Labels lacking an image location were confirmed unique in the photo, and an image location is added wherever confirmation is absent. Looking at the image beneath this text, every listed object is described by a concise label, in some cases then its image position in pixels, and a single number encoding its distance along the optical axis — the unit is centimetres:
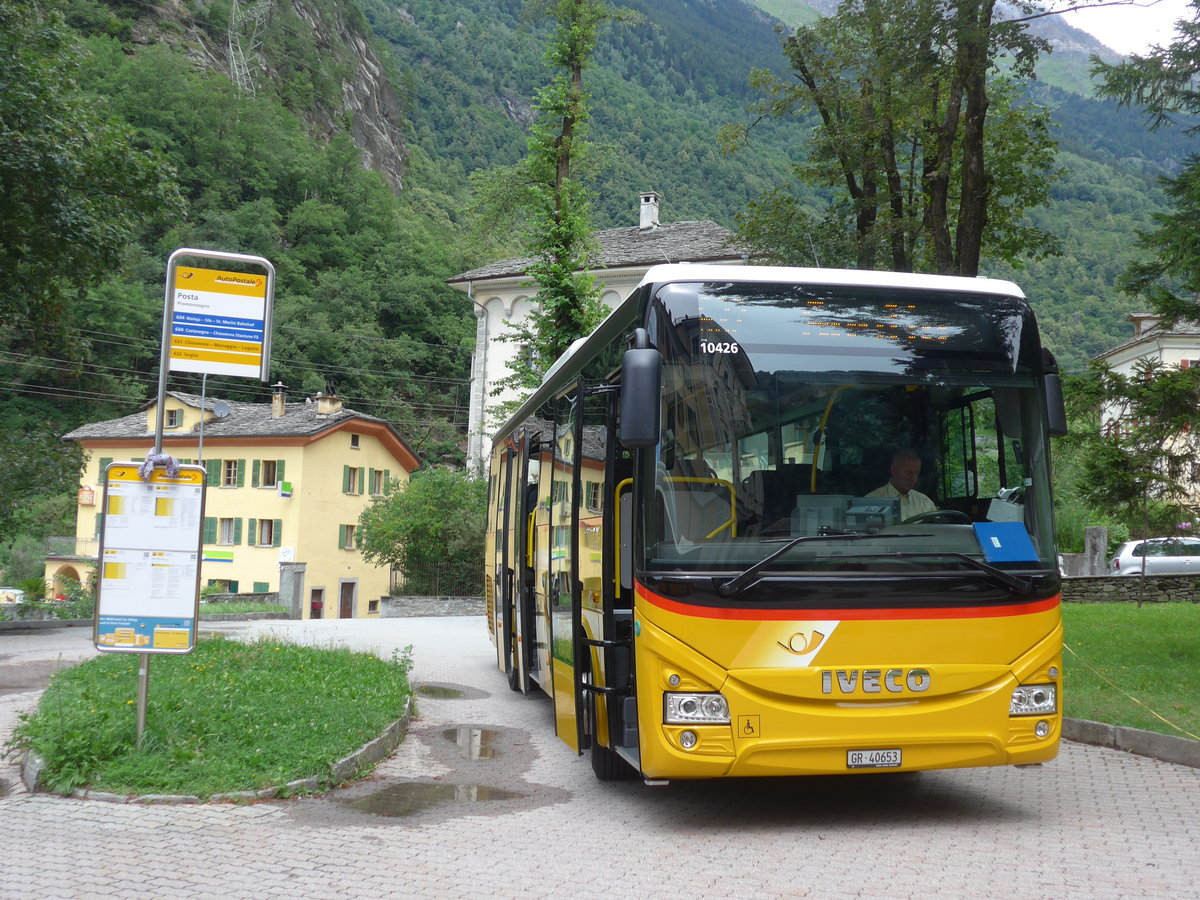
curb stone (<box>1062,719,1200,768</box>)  885
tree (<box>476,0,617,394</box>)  2772
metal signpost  757
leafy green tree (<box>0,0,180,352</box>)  1761
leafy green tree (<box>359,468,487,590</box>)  3678
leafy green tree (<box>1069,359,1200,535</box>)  1273
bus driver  666
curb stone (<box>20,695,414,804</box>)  700
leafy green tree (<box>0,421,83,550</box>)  2156
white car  3288
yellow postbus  638
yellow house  5162
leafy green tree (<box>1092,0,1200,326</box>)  1245
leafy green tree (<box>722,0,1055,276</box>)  1644
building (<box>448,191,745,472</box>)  4684
